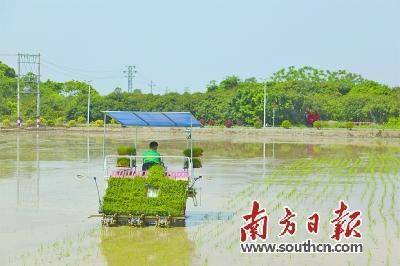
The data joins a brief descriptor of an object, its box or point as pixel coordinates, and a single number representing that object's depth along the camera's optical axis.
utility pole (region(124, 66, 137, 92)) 101.06
